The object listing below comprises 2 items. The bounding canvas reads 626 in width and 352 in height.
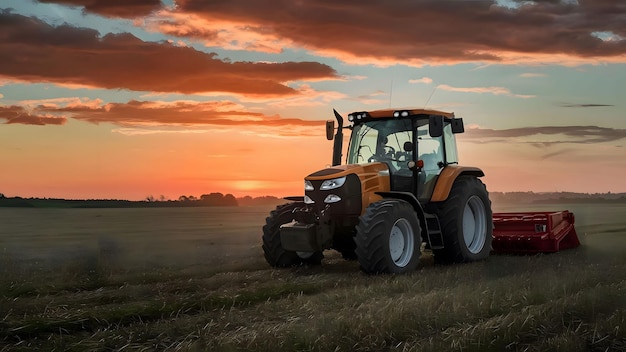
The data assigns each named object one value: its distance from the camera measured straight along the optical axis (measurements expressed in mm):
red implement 15630
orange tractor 12680
